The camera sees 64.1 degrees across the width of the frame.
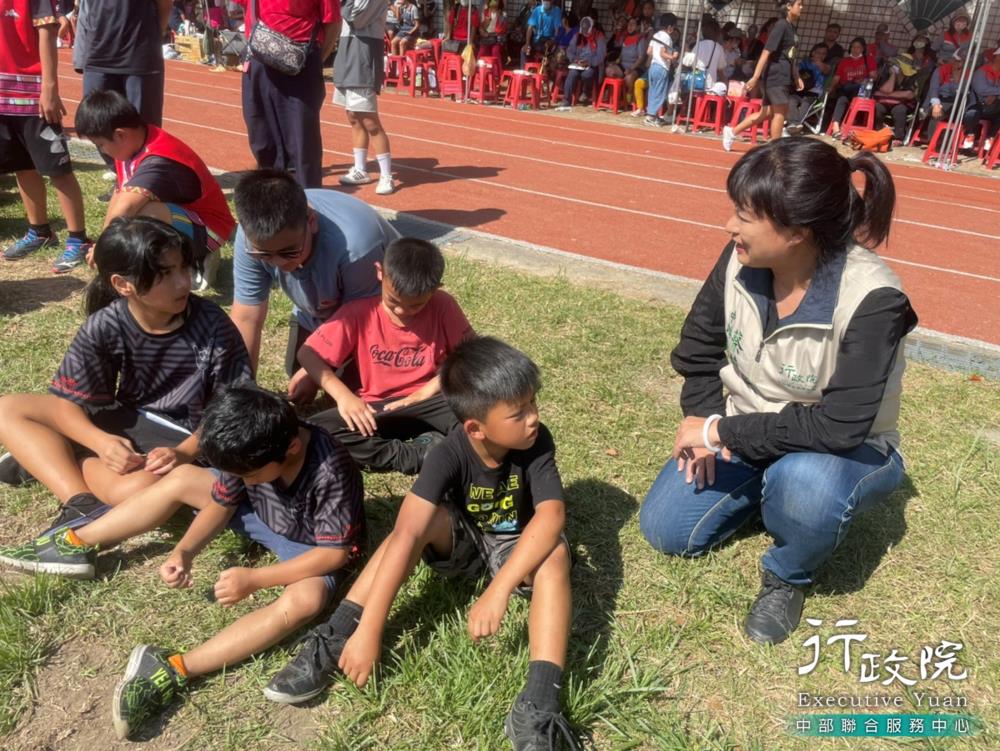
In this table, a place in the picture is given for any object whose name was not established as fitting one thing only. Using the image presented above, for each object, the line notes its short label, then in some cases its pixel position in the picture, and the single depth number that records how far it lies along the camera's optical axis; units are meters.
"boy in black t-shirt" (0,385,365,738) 2.06
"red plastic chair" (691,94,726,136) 12.19
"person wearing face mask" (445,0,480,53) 15.34
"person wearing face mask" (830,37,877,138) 12.36
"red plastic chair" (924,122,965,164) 10.52
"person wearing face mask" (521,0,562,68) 15.16
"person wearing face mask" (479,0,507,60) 15.19
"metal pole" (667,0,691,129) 11.74
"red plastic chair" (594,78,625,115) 13.68
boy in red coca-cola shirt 3.01
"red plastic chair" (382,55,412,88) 14.97
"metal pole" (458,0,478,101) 14.00
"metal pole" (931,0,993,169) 9.27
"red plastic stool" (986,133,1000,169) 10.72
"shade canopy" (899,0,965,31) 13.36
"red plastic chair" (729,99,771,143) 11.79
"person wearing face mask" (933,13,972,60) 12.48
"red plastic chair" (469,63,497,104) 14.20
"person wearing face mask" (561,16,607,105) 14.29
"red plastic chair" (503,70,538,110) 13.75
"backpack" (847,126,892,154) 11.55
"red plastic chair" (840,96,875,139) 11.94
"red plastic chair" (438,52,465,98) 14.38
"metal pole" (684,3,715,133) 12.25
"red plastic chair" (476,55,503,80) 14.59
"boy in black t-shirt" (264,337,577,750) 2.00
